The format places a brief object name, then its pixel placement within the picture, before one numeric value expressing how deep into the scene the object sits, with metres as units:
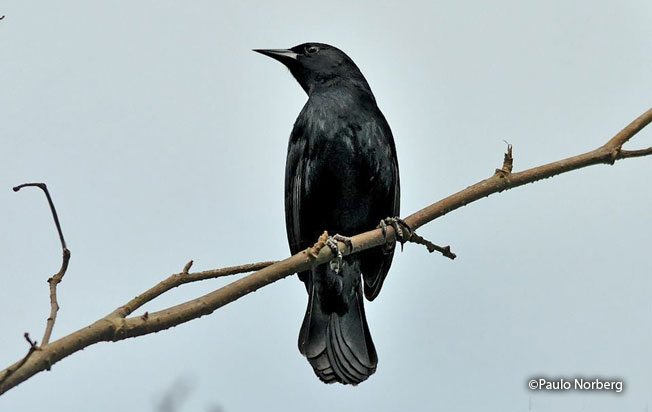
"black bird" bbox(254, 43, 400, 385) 13.13
